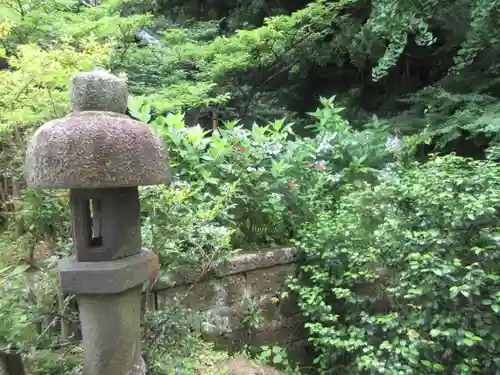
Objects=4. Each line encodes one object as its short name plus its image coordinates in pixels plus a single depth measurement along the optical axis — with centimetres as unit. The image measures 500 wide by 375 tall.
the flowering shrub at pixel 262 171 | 318
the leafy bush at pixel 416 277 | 221
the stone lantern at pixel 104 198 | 159
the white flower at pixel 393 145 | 414
